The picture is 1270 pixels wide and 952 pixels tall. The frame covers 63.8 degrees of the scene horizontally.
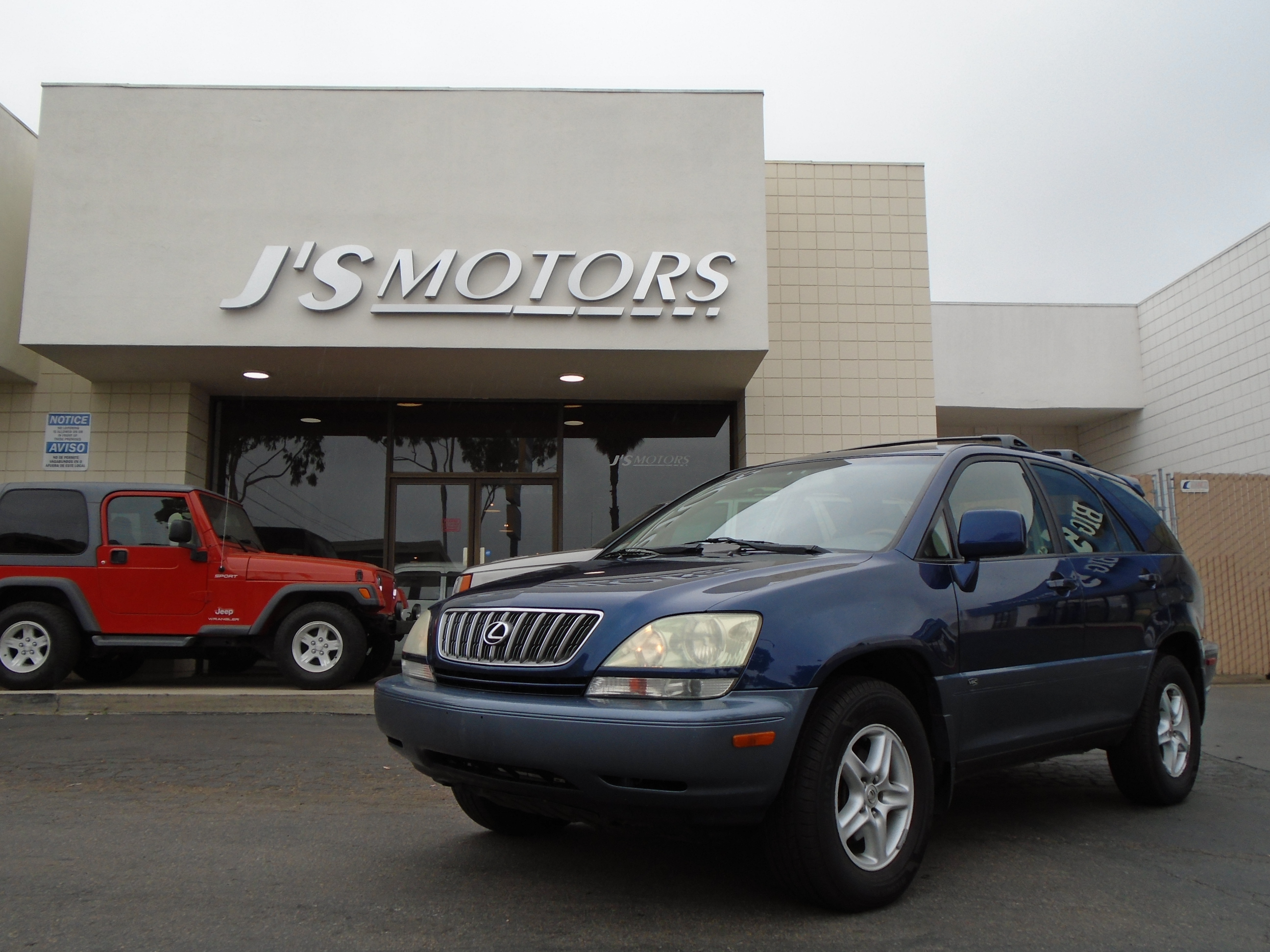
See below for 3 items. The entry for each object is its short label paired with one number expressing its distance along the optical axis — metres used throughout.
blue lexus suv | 2.95
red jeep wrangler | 9.13
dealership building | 10.77
